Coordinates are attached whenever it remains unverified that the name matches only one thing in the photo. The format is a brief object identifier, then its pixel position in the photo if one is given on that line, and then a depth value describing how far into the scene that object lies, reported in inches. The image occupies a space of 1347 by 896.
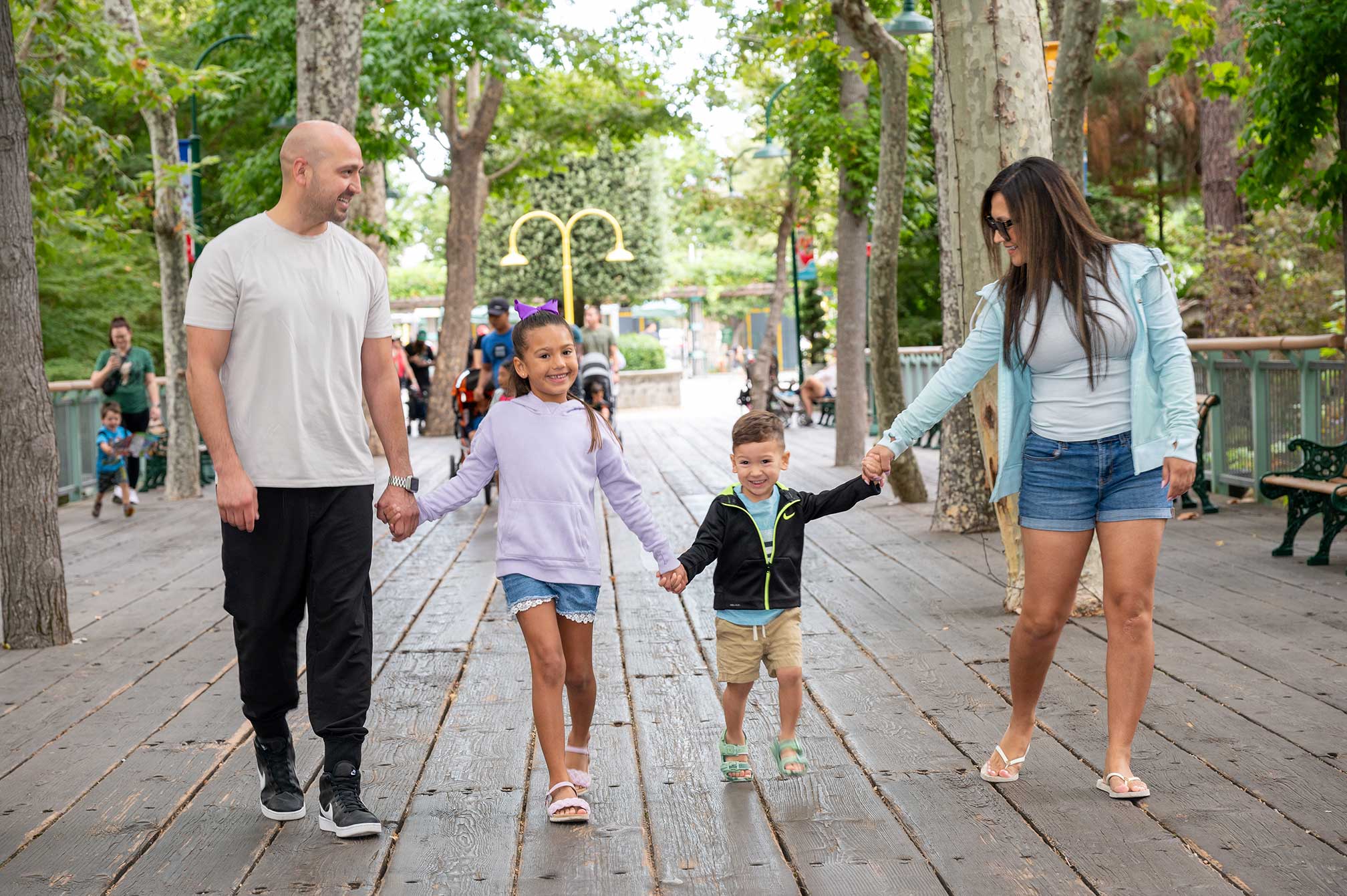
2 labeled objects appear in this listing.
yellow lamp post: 1413.6
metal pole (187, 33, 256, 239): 716.2
